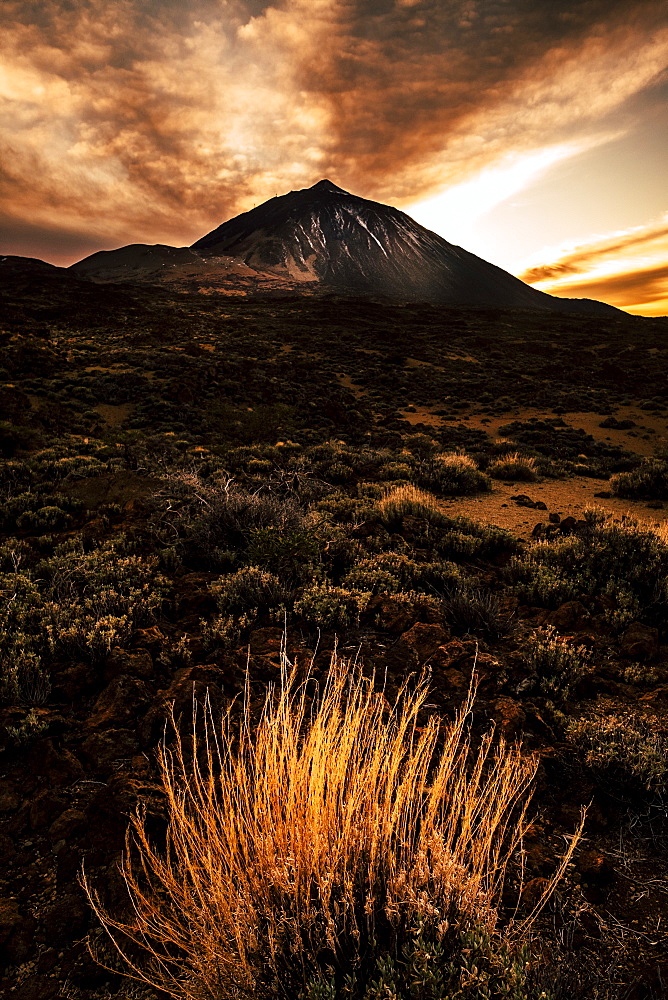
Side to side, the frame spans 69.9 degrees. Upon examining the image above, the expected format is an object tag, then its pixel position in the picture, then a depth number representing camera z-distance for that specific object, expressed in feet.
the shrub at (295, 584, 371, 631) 13.70
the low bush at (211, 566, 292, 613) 14.62
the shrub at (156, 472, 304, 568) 19.04
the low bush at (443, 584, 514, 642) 13.92
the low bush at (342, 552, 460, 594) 16.11
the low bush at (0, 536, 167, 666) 11.85
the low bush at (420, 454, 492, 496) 31.04
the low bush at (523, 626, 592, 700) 11.08
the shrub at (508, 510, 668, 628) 15.11
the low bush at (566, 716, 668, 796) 8.36
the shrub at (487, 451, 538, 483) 34.86
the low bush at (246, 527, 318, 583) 16.48
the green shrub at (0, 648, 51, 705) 10.12
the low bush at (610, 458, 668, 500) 30.89
